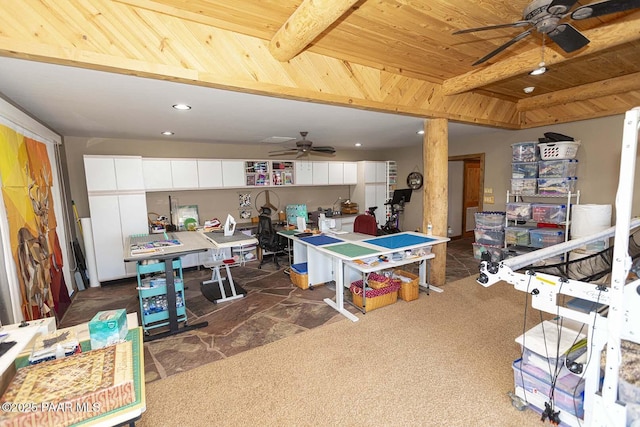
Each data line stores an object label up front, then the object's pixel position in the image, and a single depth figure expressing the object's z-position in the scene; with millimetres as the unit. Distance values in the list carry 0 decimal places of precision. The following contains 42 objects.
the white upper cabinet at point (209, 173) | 5461
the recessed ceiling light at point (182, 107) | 3088
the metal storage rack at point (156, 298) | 3160
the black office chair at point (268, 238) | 5277
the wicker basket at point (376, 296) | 3514
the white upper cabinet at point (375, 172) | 7246
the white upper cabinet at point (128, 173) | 4617
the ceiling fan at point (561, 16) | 1645
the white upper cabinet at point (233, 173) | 5688
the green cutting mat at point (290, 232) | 4631
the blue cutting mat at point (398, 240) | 3643
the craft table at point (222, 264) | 3689
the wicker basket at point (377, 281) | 3625
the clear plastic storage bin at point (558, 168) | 4453
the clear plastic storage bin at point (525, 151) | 4793
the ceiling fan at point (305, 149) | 4598
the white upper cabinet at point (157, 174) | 5008
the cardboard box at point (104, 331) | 1436
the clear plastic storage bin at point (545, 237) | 4617
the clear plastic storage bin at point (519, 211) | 4906
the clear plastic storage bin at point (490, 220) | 5266
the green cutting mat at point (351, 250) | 3283
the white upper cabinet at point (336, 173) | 6965
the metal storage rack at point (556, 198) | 4445
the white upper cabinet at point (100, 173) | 4406
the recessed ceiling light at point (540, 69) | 2476
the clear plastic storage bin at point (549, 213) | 4539
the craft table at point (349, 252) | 3393
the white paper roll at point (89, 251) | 4496
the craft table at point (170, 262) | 2998
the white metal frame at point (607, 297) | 1409
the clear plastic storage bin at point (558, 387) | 1818
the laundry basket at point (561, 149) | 4375
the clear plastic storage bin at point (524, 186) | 4836
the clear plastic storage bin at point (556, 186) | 4469
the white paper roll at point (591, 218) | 4066
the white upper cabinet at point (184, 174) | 5238
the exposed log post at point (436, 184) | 3918
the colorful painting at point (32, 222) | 2401
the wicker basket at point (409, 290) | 3748
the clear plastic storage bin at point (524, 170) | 4820
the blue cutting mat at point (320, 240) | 3898
